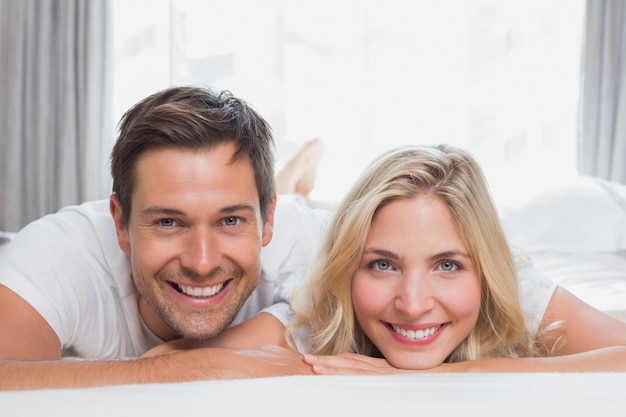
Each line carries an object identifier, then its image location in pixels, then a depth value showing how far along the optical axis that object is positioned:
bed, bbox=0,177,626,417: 0.97
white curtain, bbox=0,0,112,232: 4.54
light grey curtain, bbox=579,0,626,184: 4.43
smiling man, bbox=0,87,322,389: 1.54
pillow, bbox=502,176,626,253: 2.59
